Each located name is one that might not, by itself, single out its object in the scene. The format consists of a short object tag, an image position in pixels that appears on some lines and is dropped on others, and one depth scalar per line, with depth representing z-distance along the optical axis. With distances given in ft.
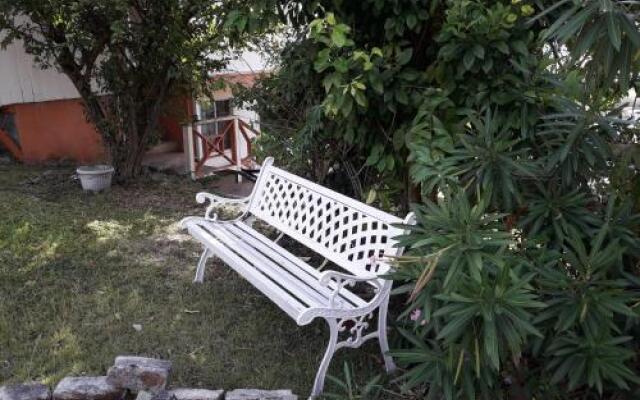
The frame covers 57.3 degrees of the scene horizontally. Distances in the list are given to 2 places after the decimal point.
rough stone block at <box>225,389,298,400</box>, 9.49
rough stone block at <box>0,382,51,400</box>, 9.61
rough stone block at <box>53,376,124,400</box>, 9.74
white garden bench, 10.34
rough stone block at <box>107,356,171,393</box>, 9.73
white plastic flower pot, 23.62
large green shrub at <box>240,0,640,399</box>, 6.99
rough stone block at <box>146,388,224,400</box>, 9.57
